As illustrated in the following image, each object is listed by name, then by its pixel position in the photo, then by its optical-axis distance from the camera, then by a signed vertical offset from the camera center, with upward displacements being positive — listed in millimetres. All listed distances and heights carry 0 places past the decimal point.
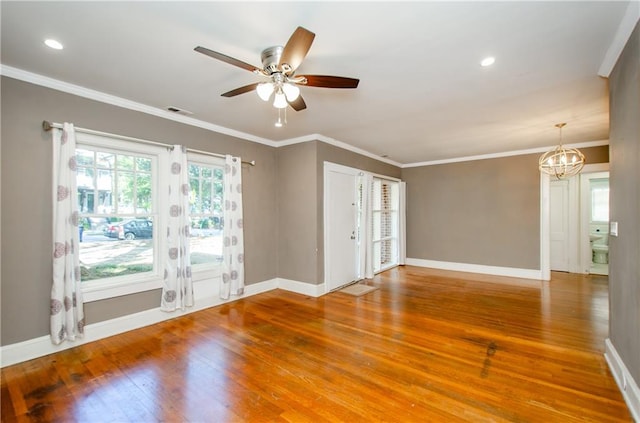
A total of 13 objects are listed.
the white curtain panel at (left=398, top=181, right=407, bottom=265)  7141 -402
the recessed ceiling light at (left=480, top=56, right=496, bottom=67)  2366 +1293
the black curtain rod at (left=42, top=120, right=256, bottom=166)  2740 +857
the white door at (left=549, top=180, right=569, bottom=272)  6254 -286
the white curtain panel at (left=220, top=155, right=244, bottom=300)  4242 -302
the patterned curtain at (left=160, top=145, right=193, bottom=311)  3586 -377
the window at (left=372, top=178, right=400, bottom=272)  6508 -249
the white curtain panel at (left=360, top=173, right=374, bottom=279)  5652 -333
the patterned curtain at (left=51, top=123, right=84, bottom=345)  2744 -316
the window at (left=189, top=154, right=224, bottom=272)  4059 +36
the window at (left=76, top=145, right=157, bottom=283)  3064 +17
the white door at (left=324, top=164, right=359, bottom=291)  4887 -254
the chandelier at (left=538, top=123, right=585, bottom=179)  4180 +764
